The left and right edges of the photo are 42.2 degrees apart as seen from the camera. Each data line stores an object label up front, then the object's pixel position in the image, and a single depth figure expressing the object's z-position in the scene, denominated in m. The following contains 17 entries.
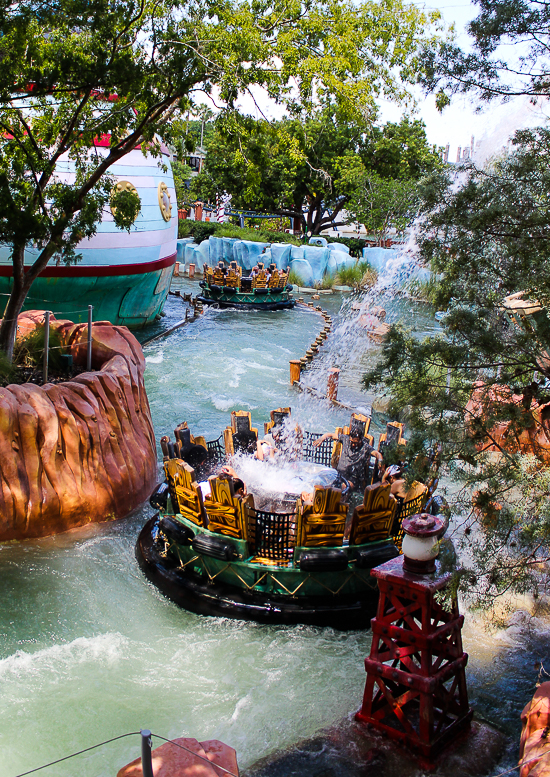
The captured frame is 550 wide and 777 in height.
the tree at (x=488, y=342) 4.77
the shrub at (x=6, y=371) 8.99
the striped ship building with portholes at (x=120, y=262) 17.19
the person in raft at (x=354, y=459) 9.19
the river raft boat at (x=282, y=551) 6.88
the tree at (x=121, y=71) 8.55
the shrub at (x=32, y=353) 10.54
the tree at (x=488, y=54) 4.86
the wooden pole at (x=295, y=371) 16.64
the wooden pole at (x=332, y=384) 15.28
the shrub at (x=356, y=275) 31.03
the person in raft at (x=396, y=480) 7.59
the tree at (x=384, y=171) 35.06
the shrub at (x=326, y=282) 31.33
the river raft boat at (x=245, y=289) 25.34
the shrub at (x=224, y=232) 34.22
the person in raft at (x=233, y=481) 7.15
